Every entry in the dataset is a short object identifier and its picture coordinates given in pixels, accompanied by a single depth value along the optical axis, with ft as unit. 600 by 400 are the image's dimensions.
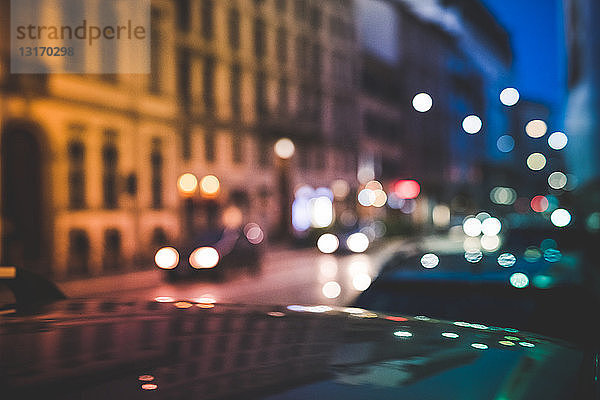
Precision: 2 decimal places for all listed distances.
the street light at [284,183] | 134.10
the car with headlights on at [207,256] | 63.87
